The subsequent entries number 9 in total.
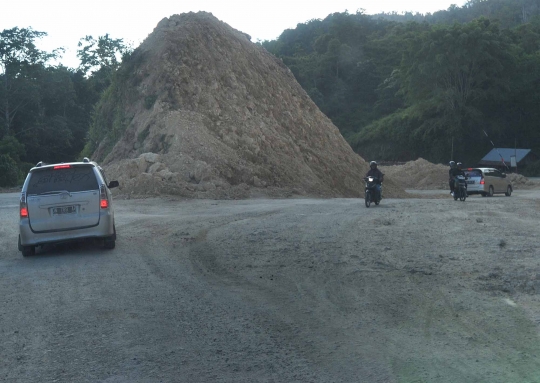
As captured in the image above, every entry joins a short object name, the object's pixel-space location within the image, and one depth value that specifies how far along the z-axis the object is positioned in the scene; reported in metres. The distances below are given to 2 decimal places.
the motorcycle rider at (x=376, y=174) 22.61
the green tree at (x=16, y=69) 56.56
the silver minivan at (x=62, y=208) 12.24
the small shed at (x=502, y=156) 60.60
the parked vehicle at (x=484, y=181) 33.84
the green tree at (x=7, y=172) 43.22
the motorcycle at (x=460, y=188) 26.45
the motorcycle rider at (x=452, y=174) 26.72
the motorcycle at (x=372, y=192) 22.27
